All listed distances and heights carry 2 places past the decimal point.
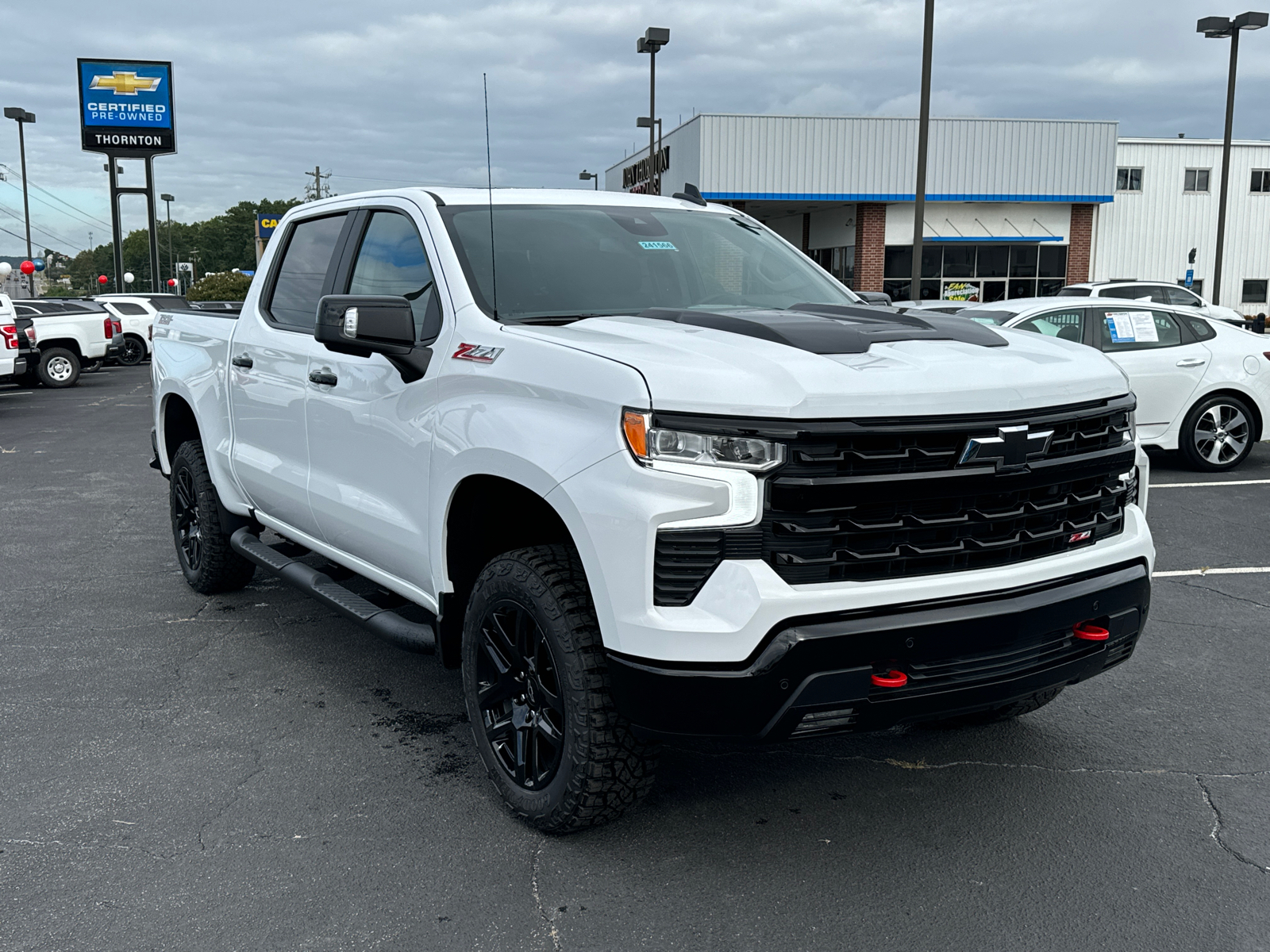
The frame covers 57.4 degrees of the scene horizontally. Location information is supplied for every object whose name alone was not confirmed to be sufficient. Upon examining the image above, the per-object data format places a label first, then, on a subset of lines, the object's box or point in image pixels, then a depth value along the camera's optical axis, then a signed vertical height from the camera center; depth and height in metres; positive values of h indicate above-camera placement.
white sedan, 10.32 -0.65
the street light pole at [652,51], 30.73 +6.46
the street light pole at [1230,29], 23.77 +5.39
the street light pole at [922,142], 16.42 +2.14
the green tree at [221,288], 102.81 +0.11
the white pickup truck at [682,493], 2.95 -0.57
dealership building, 35.69 +3.13
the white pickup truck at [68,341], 23.22 -1.05
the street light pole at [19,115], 51.62 +7.62
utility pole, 71.76 +7.91
